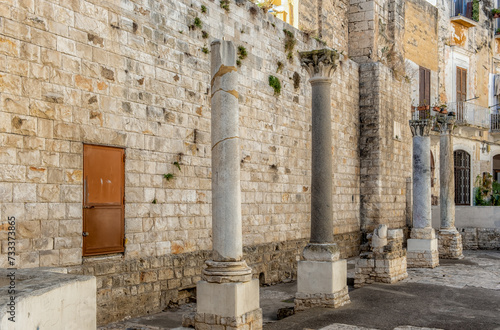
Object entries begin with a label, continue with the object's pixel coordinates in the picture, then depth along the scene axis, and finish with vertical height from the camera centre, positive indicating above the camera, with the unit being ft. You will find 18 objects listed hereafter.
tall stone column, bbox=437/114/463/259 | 50.36 +0.88
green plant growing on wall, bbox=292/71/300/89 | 41.14 +7.62
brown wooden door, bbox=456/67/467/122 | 72.18 +12.03
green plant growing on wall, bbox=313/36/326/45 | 44.45 +11.37
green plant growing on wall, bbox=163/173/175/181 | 28.53 +0.49
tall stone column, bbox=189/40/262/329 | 19.83 -1.49
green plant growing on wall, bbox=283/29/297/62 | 40.11 +10.04
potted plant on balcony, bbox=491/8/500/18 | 80.28 +24.29
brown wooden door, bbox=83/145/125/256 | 24.38 -0.58
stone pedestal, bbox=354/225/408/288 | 33.73 -4.59
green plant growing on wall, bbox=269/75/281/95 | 38.12 +6.84
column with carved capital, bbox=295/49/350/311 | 26.40 -1.50
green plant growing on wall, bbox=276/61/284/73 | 39.04 +8.17
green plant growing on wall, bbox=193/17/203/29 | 31.04 +8.88
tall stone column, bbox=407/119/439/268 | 42.50 -1.31
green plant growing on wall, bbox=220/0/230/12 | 33.49 +10.63
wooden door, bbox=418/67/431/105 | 65.21 +11.45
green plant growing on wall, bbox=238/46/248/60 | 35.22 +8.23
